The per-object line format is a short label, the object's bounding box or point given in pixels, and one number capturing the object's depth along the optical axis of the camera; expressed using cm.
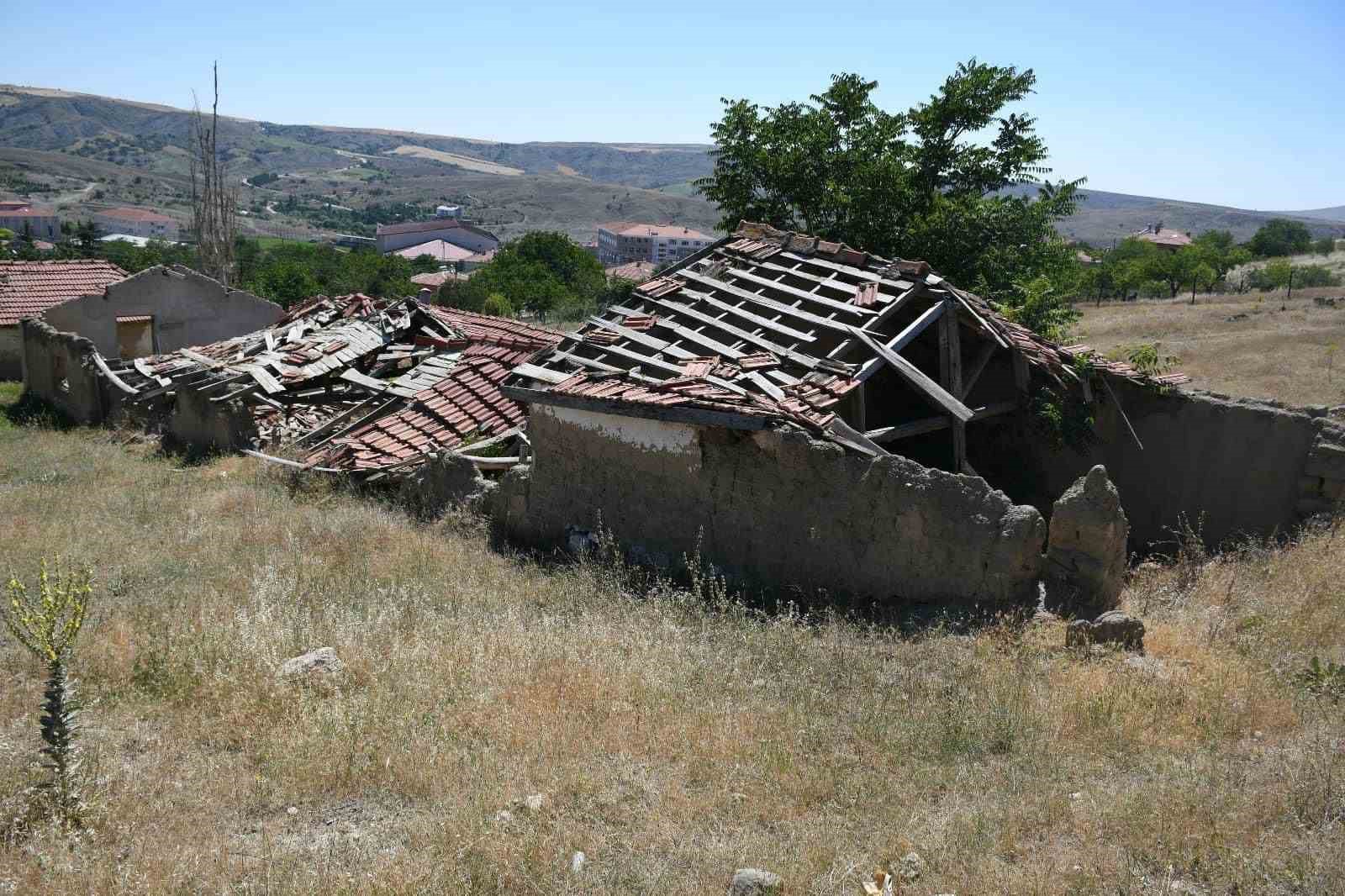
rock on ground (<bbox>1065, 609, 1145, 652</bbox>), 696
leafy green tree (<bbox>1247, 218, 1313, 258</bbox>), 6969
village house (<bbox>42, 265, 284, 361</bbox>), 2189
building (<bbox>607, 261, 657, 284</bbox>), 7452
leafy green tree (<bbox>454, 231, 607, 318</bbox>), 4969
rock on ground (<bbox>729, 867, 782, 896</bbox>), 441
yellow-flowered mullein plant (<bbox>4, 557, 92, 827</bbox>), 498
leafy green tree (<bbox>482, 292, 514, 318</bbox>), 4403
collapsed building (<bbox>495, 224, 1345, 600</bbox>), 819
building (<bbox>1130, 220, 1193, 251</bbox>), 8088
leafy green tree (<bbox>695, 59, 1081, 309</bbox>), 1633
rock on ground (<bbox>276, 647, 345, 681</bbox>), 654
